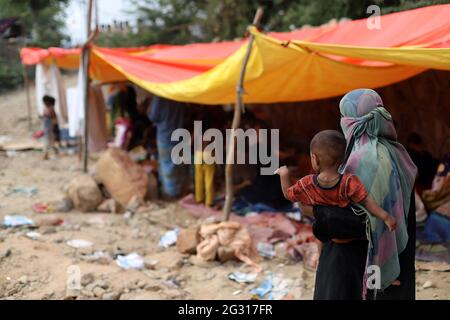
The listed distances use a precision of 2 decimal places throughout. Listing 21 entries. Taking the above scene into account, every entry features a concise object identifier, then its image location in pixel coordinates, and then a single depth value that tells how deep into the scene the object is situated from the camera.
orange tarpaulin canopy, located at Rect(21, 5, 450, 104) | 3.23
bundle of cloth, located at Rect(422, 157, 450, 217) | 4.16
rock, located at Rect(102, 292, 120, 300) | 3.19
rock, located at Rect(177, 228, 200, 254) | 4.11
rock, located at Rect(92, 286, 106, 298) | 3.21
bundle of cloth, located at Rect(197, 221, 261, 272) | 3.93
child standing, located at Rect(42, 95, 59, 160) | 7.86
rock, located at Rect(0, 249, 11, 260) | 3.63
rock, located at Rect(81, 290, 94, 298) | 3.19
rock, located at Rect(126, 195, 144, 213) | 5.43
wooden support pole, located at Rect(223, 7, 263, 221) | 3.87
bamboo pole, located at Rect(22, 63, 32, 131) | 11.15
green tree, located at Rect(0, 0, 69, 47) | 14.04
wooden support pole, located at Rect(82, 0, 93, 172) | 6.18
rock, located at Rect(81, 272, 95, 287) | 3.35
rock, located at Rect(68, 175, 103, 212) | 5.34
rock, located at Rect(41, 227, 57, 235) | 4.50
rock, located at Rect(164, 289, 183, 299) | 3.32
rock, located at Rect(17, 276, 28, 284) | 3.29
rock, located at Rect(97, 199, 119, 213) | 5.42
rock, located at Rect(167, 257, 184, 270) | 3.85
